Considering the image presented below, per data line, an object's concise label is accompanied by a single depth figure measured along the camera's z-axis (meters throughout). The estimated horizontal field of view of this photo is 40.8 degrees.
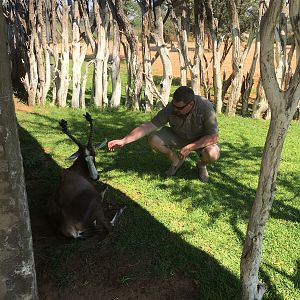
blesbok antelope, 4.16
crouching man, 5.11
